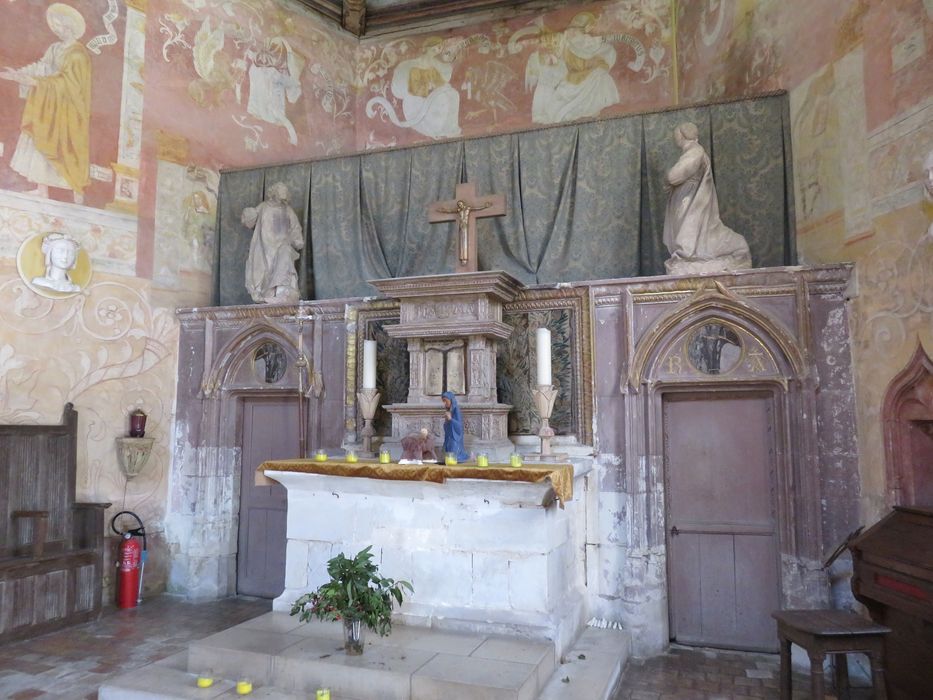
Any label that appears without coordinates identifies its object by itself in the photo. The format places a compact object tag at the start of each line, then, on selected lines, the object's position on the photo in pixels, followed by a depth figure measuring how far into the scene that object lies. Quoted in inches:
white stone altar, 191.5
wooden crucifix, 242.4
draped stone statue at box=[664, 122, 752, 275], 237.5
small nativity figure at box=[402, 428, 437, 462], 213.0
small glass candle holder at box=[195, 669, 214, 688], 168.9
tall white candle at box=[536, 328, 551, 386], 227.3
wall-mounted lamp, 281.4
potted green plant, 166.6
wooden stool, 162.6
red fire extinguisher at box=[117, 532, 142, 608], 275.4
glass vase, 174.4
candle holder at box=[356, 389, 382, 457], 252.1
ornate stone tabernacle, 232.2
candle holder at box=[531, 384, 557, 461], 225.3
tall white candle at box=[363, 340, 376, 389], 254.2
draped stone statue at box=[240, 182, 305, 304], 299.1
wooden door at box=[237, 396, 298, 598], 298.0
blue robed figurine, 213.3
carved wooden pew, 236.7
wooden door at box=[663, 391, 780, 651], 232.1
